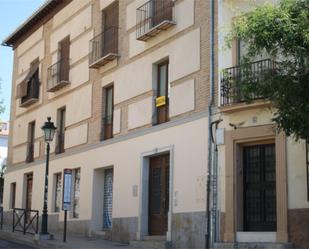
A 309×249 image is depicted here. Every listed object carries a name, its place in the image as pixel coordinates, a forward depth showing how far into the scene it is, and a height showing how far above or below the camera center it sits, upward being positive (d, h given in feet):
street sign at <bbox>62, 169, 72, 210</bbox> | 64.59 +3.53
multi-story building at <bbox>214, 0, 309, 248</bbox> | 46.21 +4.38
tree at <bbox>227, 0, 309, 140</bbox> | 33.53 +9.61
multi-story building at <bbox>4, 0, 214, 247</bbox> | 56.85 +11.82
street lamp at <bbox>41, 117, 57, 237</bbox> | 67.50 +9.02
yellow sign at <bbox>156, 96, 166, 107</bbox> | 61.98 +12.21
